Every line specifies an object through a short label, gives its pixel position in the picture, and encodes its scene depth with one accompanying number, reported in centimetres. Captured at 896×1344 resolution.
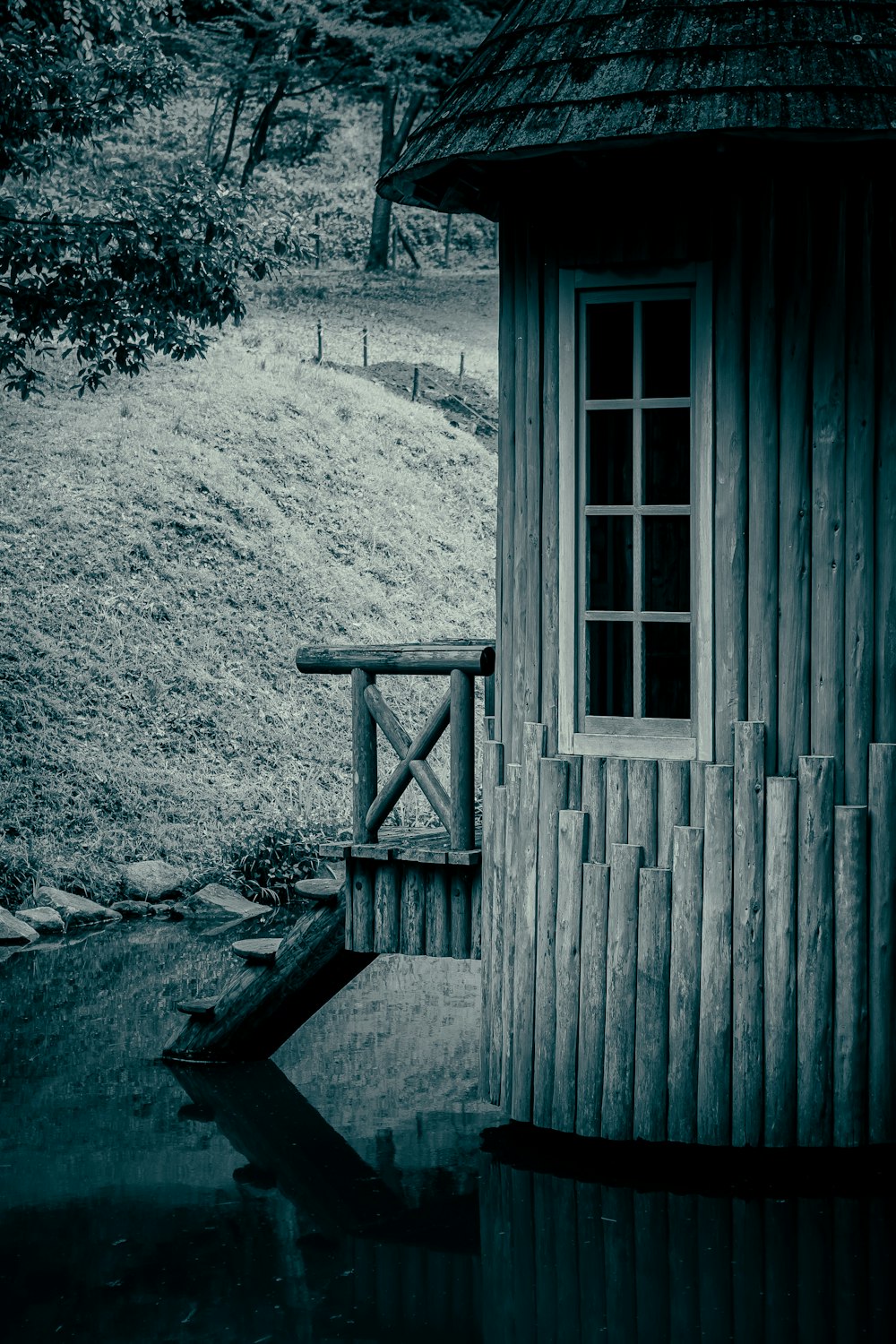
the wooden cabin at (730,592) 675
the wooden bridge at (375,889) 812
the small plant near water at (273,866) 1381
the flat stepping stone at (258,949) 898
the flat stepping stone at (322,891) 881
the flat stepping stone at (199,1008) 900
